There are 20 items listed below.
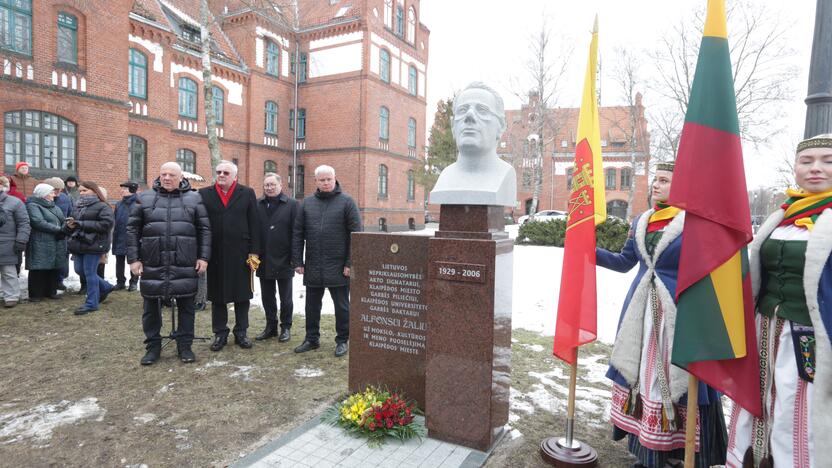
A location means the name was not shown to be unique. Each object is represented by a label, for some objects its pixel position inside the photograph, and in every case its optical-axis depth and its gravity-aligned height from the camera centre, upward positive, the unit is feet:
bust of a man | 11.27 +1.46
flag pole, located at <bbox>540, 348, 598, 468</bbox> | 10.11 -5.08
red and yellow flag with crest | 10.32 -0.40
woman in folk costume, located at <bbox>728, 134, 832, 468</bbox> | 6.81 -1.52
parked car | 118.08 +1.33
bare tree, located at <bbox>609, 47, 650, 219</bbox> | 80.12 +21.91
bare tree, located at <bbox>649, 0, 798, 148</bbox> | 61.05 +18.48
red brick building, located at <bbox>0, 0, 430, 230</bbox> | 48.70 +16.22
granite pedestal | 10.63 -2.60
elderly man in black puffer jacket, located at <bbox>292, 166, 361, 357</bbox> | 16.75 -1.07
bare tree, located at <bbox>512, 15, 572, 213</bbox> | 69.10 +18.37
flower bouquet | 11.41 -5.02
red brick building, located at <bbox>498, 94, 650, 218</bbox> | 126.72 +14.67
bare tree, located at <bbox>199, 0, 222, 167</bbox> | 36.68 +9.28
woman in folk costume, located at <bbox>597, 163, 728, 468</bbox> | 9.21 -2.89
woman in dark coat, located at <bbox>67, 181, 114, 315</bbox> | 22.16 -1.23
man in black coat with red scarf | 16.93 -1.02
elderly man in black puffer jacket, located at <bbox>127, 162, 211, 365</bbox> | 15.38 -1.14
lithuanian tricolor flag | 7.35 -0.37
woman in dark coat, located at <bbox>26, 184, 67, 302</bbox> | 23.44 -1.76
